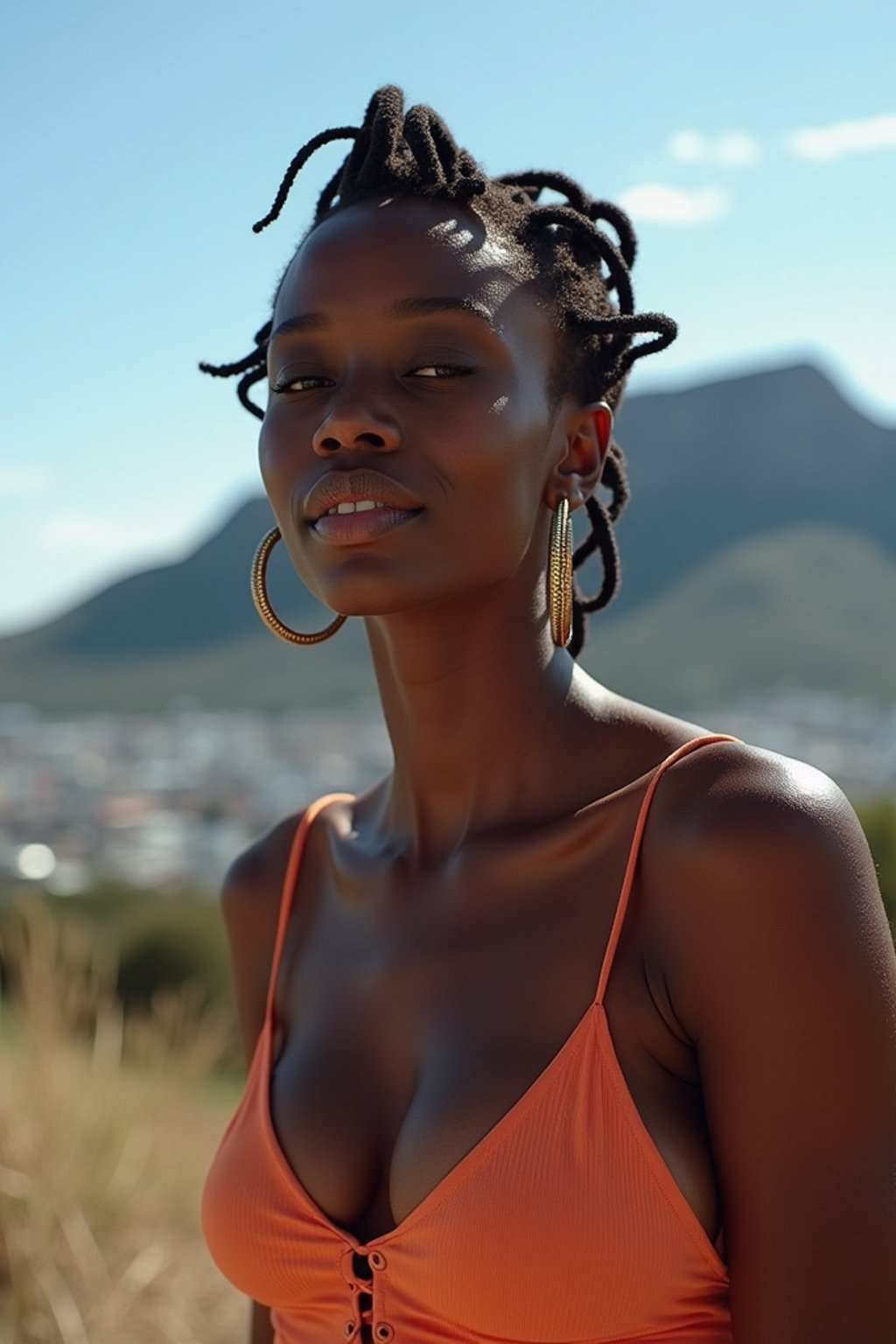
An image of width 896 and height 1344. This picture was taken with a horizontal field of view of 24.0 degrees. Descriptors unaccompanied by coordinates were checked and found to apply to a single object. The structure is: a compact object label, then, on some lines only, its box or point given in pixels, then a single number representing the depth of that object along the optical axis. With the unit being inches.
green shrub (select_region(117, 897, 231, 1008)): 291.1
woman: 31.8
